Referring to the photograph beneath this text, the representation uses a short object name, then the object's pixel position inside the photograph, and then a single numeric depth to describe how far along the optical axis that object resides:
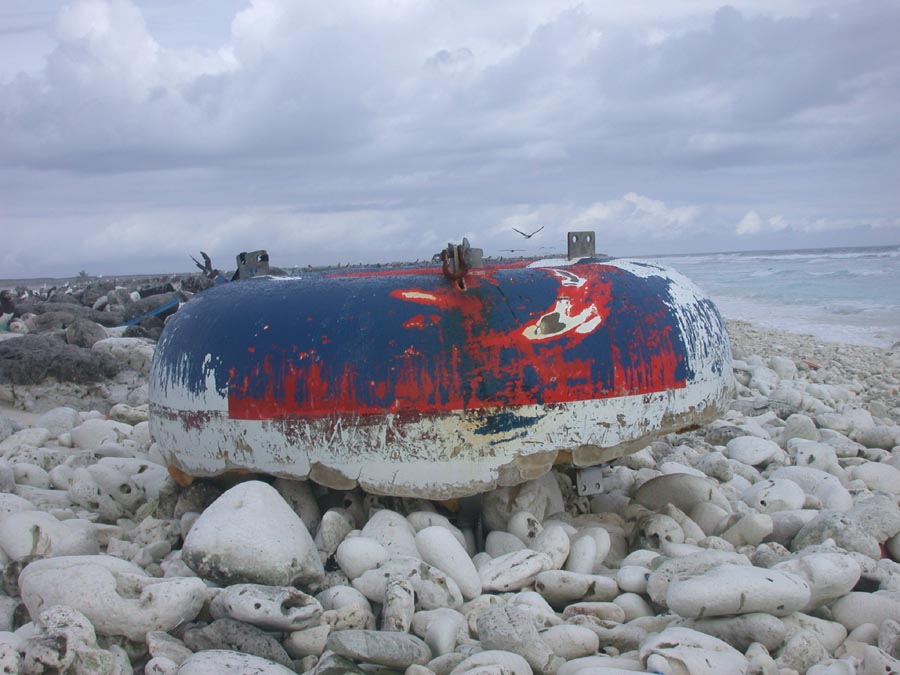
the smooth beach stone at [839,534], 4.20
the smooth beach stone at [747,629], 3.26
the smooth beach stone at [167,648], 3.15
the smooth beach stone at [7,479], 5.32
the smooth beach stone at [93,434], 6.91
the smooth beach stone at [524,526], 4.28
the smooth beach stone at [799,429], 7.09
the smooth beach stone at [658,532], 4.44
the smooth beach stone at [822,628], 3.39
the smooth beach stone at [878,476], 5.82
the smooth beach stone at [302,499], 4.41
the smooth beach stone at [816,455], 6.09
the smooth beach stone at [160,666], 3.01
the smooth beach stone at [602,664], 3.00
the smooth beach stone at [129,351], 10.27
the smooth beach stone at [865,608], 3.50
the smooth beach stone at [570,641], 3.27
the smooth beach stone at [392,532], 4.01
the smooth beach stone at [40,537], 4.09
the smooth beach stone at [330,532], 4.09
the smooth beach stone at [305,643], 3.30
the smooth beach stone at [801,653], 3.17
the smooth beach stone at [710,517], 4.71
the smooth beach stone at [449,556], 3.78
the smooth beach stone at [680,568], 3.65
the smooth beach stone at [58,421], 7.43
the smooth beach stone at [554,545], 4.02
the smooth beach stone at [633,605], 3.66
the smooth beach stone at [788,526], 4.59
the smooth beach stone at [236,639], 3.21
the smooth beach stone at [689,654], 2.93
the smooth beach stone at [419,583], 3.64
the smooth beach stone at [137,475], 5.29
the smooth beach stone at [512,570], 3.82
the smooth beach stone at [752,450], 6.23
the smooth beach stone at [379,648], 3.05
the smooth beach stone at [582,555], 4.05
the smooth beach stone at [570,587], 3.75
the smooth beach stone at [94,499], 5.21
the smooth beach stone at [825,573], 3.56
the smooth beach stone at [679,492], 4.93
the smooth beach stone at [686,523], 4.55
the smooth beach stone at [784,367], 11.80
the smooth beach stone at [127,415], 8.06
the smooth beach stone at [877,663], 3.00
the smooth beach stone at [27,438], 6.67
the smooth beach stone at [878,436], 7.08
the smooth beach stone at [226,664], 2.93
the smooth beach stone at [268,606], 3.26
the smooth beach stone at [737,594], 3.30
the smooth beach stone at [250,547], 3.59
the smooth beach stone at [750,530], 4.45
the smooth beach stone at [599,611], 3.59
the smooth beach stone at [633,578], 3.78
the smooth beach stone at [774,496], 5.05
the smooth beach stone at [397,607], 3.39
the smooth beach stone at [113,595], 3.25
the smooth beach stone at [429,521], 4.23
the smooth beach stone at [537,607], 3.48
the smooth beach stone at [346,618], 3.45
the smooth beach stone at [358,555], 3.80
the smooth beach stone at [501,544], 4.21
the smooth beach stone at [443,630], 3.33
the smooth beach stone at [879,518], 4.45
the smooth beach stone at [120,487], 5.28
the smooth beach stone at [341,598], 3.57
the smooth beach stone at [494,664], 2.91
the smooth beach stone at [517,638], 3.12
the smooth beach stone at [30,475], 5.70
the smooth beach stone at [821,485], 5.20
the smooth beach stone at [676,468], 5.75
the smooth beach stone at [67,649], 2.92
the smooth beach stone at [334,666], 2.99
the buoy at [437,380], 4.01
